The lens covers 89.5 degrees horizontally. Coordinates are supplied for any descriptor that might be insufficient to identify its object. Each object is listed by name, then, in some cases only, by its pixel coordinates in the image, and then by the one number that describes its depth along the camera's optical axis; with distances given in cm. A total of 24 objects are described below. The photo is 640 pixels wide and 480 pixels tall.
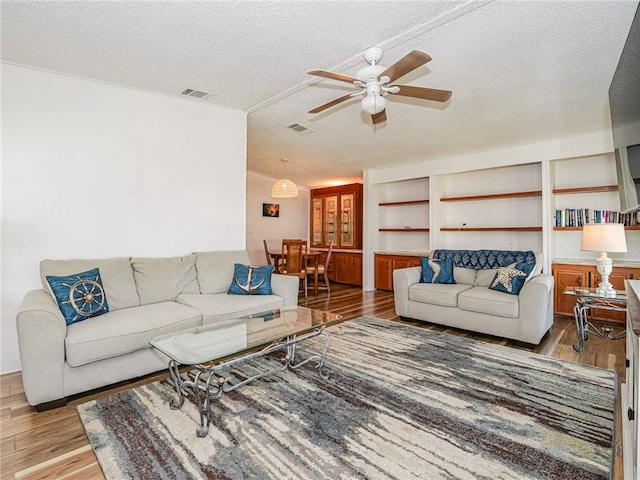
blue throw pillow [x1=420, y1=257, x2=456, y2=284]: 424
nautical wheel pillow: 237
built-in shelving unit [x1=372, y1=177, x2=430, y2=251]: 634
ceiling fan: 224
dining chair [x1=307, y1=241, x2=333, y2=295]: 605
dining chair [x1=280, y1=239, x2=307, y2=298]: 562
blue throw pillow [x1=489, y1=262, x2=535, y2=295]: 353
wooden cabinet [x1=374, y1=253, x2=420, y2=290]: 589
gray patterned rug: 156
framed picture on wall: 763
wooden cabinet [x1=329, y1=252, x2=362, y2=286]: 690
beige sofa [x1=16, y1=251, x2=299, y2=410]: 205
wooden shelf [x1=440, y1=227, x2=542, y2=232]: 471
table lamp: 303
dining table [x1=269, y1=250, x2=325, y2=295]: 598
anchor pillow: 339
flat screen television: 160
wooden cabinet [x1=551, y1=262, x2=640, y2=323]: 383
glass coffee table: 186
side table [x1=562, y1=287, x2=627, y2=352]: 303
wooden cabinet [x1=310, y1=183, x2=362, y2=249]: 710
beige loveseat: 321
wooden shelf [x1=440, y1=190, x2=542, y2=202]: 469
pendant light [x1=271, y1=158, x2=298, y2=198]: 597
